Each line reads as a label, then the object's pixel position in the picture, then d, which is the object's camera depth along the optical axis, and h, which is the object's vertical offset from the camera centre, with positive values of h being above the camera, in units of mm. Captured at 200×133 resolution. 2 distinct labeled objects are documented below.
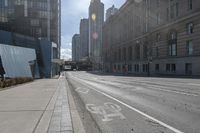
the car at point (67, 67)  85561 -643
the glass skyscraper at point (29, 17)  38014 +13928
